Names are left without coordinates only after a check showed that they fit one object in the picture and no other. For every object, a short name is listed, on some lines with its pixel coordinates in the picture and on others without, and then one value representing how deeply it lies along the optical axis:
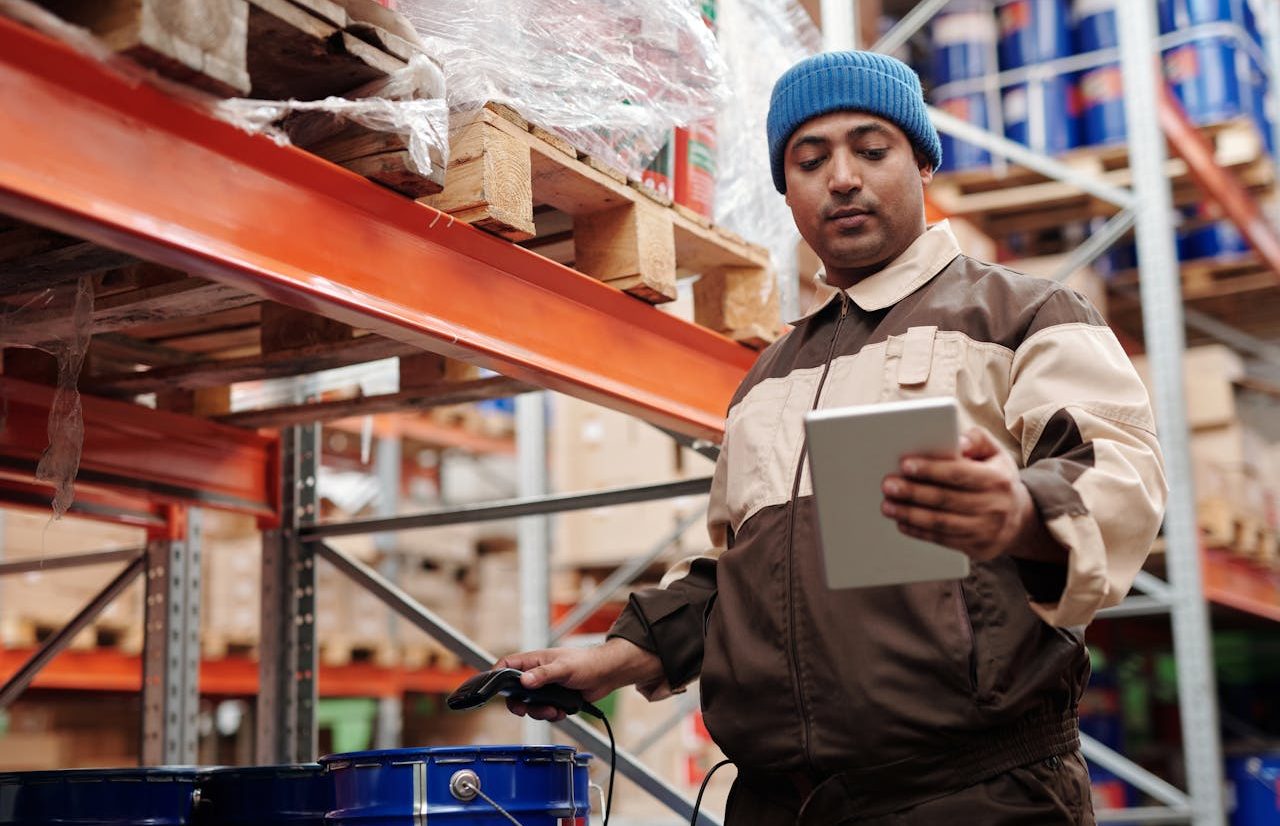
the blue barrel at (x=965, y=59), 6.80
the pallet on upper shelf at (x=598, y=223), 2.24
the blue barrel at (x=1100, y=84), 6.45
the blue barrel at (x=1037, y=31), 6.84
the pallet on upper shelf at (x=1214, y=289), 7.76
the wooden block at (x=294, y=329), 2.77
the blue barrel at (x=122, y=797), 2.56
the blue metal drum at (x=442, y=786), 2.18
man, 1.77
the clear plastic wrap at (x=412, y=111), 1.97
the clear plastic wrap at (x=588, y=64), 2.34
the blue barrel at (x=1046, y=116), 6.60
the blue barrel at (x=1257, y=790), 6.64
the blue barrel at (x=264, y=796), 2.62
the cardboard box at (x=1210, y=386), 6.86
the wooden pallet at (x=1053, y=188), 6.41
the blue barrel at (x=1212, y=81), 6.88
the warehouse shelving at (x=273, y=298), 1.62
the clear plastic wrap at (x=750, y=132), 3.37
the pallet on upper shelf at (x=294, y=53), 1.66
